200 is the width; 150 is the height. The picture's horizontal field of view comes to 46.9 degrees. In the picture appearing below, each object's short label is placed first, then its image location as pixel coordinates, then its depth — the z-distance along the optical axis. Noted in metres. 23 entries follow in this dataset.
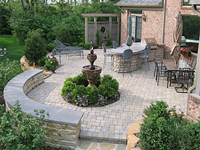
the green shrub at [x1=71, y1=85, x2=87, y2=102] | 7.16
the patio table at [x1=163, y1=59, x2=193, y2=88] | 8.43
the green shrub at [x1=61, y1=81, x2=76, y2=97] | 7.48
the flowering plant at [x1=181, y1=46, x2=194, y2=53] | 11.00
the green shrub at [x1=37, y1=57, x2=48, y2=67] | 12.03
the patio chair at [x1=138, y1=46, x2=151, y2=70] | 10.95
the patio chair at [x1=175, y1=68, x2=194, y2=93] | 8.06
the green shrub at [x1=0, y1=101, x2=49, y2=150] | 4.60
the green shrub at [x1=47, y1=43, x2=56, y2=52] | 15.59
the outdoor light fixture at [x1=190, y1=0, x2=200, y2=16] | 5.55
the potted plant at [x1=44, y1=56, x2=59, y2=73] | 10.63
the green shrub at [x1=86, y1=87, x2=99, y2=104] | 7.12
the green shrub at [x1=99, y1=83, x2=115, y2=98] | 7.34
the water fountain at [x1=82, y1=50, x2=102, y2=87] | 7.44
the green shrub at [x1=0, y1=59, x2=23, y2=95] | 8.21
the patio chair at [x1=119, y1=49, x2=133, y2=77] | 10.01
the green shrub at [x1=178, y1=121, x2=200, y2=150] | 4.34
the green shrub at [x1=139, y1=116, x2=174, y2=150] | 4.49
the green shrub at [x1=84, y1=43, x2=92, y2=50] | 16.59
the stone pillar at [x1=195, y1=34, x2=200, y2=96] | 5.46
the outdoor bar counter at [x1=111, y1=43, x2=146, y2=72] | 10.56
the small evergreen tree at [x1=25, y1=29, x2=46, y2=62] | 12.17
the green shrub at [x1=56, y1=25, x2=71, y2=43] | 16.11
